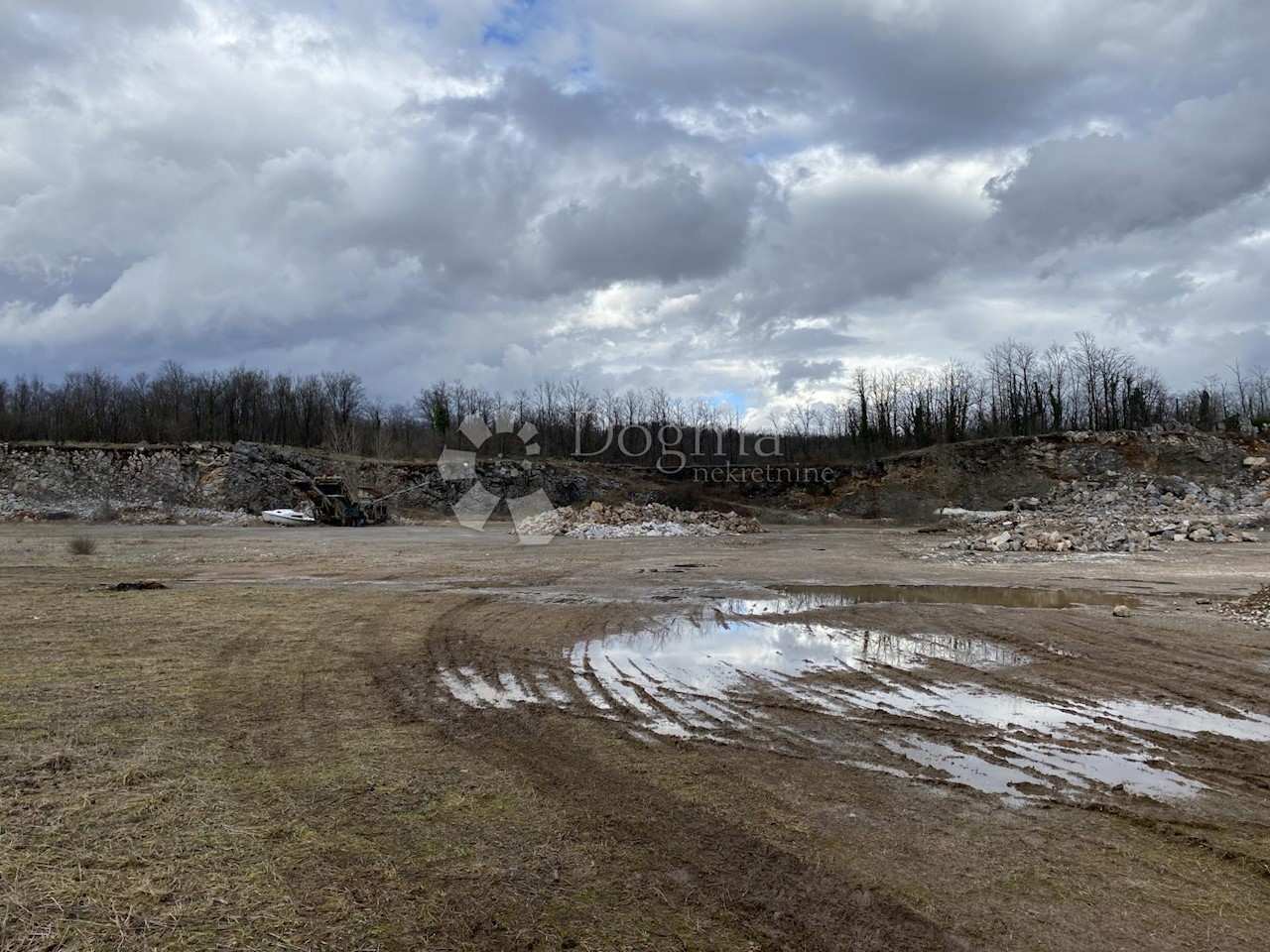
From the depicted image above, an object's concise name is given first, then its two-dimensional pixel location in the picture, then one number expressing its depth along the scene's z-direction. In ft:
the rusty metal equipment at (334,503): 127.65
